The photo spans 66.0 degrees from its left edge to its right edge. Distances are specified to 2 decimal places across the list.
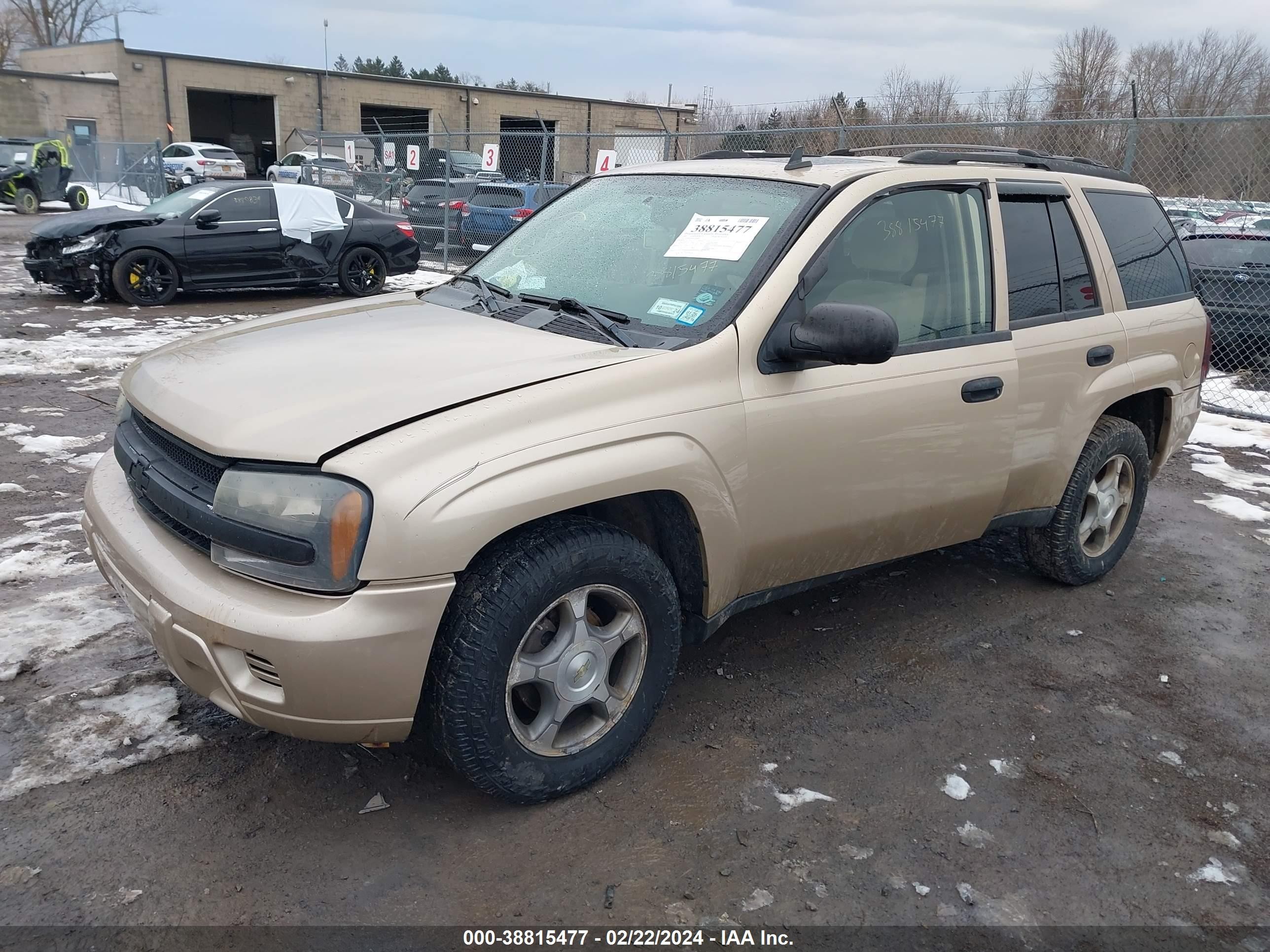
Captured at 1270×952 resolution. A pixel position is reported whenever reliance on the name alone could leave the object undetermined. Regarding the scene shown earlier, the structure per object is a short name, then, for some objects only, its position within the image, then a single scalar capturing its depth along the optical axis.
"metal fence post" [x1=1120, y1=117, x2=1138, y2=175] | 9.03
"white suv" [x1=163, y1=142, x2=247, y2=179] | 33.25
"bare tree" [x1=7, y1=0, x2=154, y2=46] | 61.41
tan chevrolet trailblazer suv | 2.39
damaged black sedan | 11.53
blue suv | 15.60
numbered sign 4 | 15.30
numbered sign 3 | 17.91
